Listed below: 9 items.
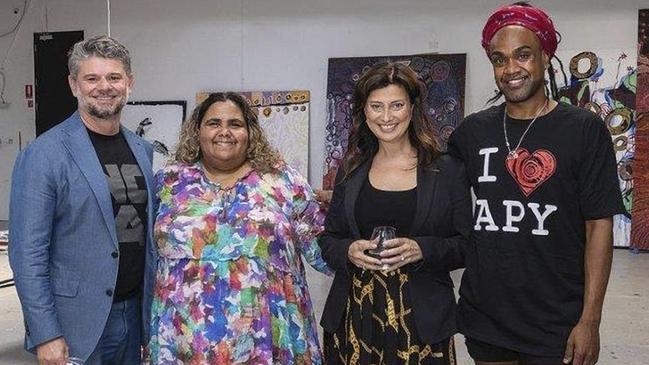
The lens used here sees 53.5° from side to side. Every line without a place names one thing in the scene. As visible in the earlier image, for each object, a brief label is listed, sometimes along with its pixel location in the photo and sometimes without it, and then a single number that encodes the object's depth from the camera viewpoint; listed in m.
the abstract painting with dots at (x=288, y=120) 7.93
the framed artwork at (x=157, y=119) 8.41
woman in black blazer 1.96
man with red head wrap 1.80
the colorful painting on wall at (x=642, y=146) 6.76
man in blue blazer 1.94
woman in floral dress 2.09
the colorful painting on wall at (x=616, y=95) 6.84
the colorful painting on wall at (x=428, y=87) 7.31
